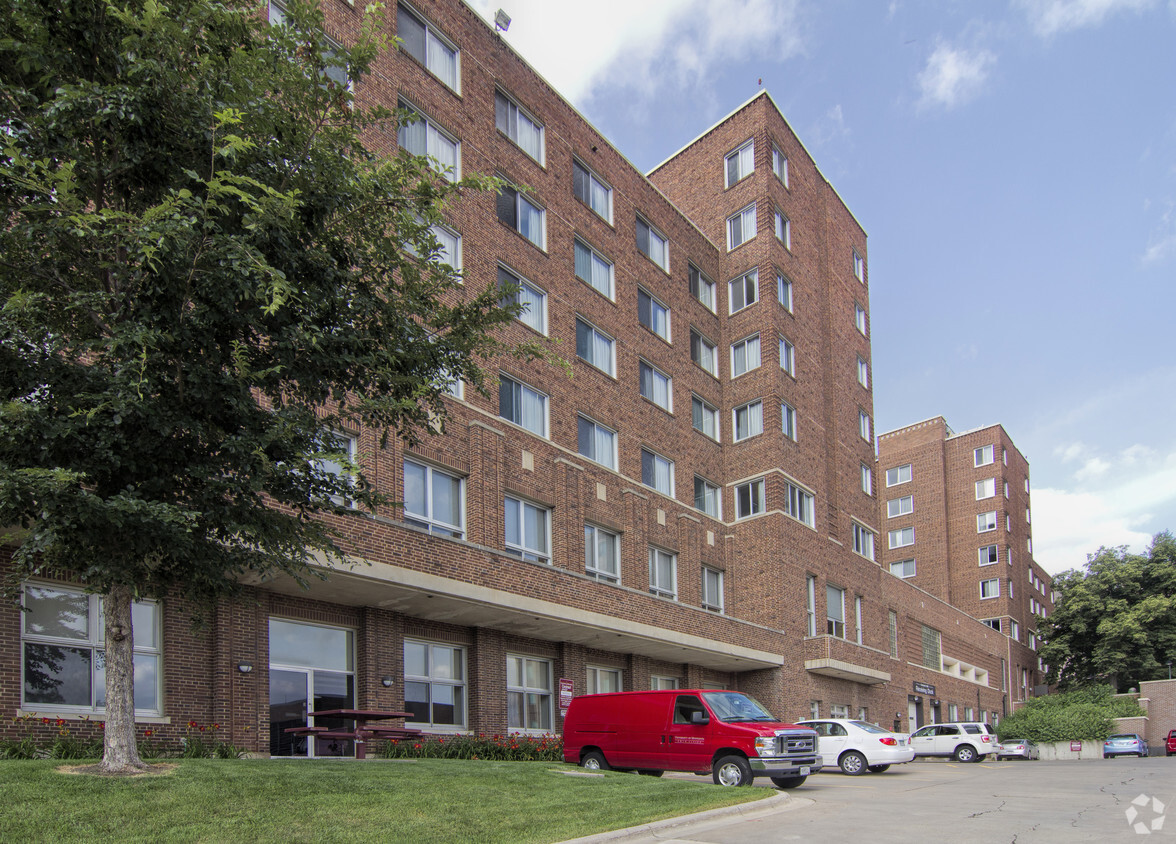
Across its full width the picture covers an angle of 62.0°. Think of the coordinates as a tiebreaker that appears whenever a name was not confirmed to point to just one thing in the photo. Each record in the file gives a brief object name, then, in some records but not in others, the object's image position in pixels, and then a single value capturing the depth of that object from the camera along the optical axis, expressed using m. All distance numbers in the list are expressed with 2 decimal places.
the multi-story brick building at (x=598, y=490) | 19.03
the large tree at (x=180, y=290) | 9.70
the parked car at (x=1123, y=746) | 45.31
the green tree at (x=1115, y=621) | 67.50
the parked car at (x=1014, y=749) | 40.84
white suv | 35.16
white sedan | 25.27
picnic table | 15.95
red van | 17.09
